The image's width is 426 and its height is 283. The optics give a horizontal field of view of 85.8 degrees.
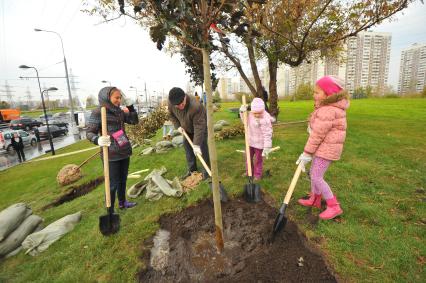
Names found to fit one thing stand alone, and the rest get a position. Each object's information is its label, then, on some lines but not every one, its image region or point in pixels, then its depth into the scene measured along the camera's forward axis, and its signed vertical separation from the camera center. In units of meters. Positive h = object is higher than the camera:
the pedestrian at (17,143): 14.75 -2.37
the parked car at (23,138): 18.97 -2.99
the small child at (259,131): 3.96 -0.64
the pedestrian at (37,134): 21.38 -2.65
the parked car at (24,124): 30.03 -2.45
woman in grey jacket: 3.42 -0.49
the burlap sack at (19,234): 3.40 -1.98
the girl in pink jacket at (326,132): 2.74 -0.48
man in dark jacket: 4.06 -0.38
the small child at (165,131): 10.03 -1.42
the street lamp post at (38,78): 15.99 +2.17
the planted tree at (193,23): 1.79 +0.64
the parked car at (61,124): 30.27 -2.68
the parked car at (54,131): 24.24 -3.04
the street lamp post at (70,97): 21.56 +0.64
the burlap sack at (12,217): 3.45 -1.74
